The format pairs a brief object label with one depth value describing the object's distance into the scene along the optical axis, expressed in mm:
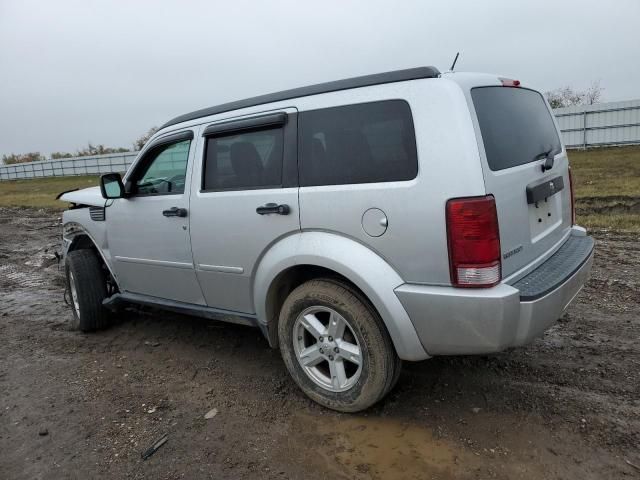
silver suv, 2594
